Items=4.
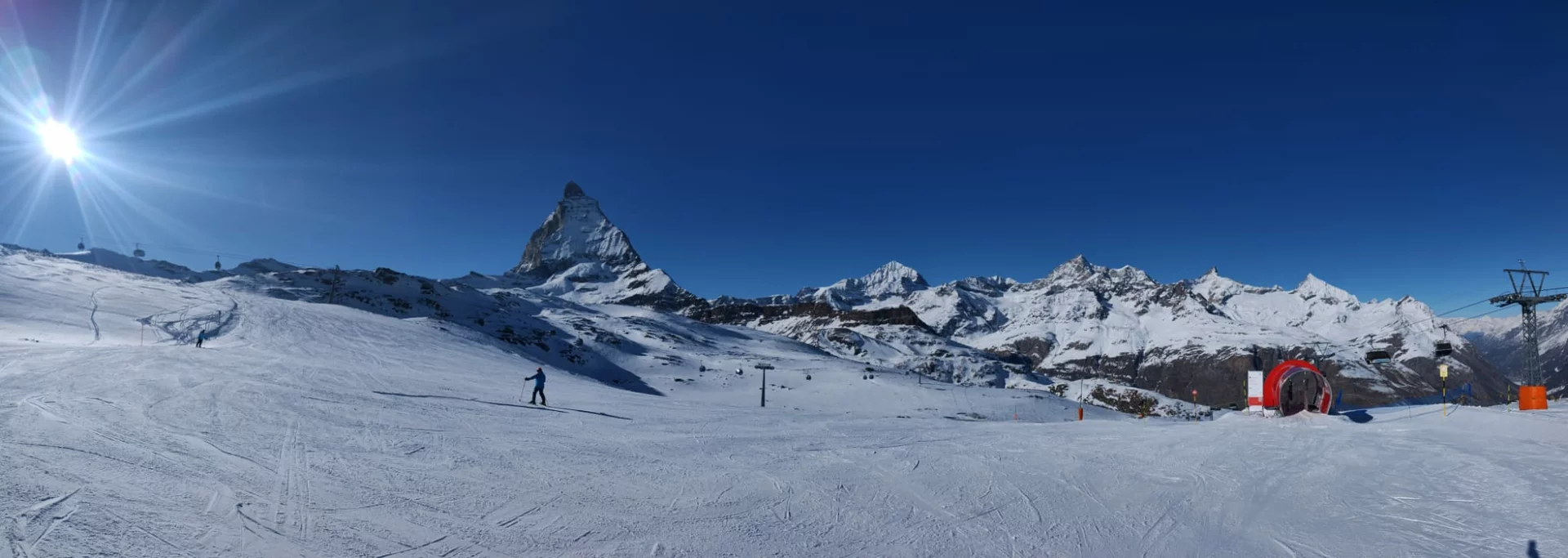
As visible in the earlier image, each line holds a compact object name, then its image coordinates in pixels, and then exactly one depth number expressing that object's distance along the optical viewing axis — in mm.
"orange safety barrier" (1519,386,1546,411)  24547
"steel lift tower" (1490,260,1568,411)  39531
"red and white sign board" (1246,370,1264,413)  26531
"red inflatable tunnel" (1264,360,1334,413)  24828
